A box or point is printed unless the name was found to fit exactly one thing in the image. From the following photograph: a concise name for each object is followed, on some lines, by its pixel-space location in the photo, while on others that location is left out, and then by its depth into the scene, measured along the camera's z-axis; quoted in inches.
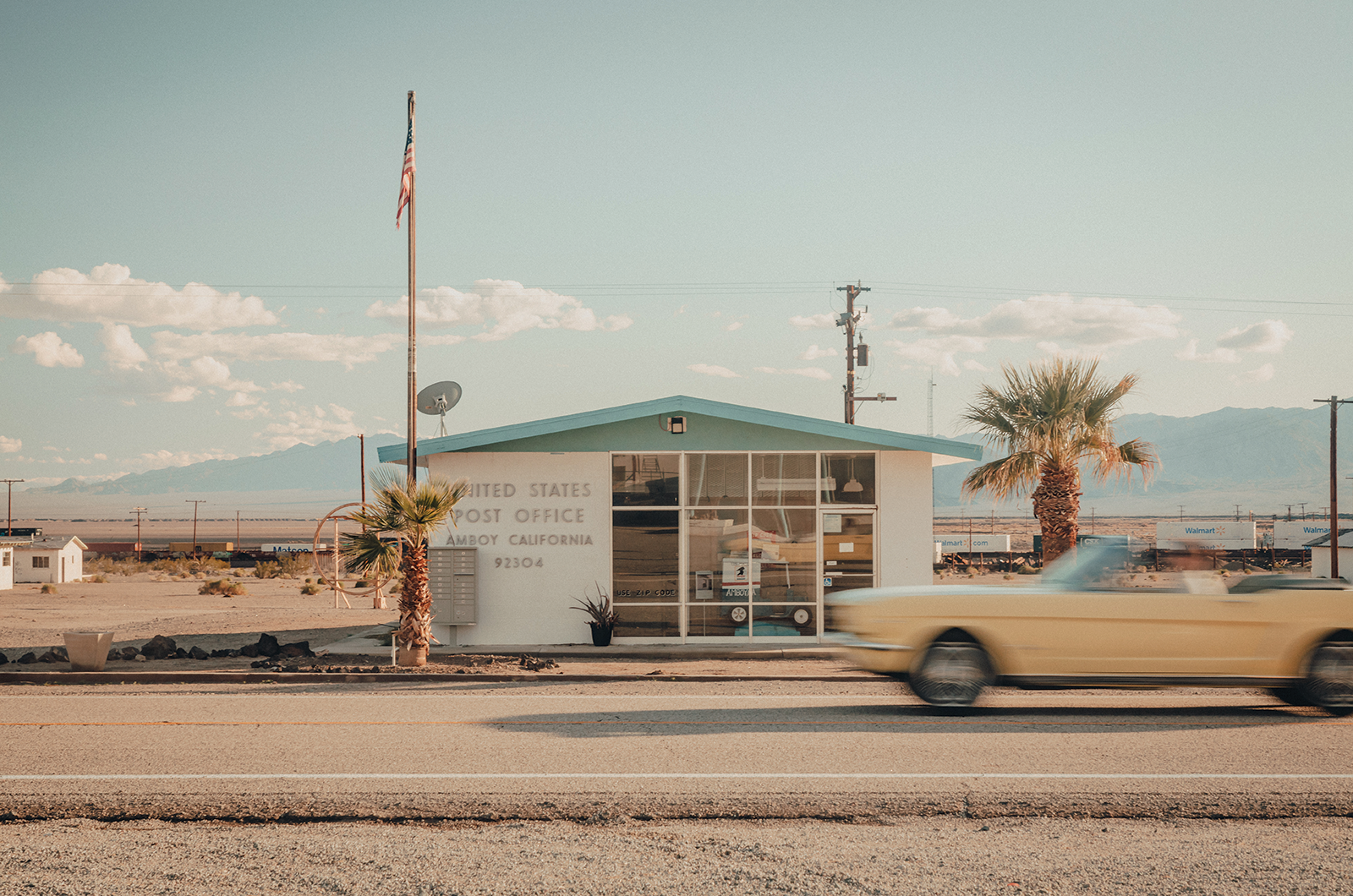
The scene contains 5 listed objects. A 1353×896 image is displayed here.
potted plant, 640.4
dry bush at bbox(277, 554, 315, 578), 2055.4
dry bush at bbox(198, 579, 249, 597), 1433.3
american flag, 662.5
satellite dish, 738.8
